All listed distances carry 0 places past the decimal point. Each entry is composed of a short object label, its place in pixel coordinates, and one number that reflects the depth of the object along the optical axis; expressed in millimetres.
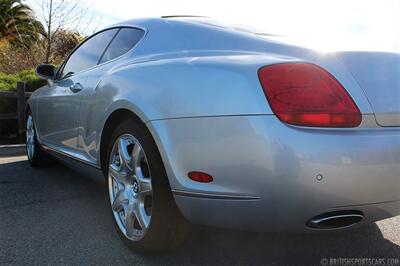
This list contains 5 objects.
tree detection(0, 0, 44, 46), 20655
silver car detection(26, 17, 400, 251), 2137
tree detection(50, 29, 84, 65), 15916
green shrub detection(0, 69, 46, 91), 10289
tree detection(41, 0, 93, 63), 14555
